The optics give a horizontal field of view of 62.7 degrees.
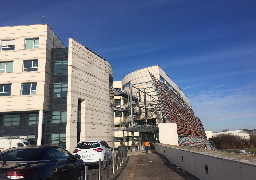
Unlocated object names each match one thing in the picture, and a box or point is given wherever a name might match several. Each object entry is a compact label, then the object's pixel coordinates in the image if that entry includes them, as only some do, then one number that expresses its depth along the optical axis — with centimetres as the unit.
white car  1070
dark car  452
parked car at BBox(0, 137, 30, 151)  1619
